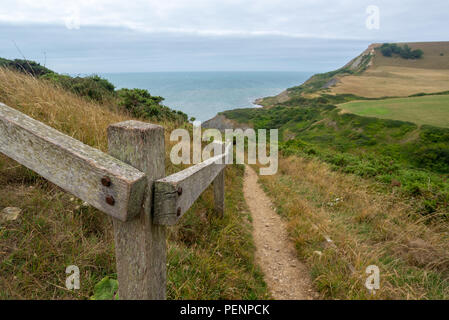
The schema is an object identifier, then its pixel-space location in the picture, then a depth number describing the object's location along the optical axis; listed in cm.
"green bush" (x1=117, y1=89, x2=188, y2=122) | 911
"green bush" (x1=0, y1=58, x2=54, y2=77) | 1121
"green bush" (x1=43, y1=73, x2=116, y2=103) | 741
